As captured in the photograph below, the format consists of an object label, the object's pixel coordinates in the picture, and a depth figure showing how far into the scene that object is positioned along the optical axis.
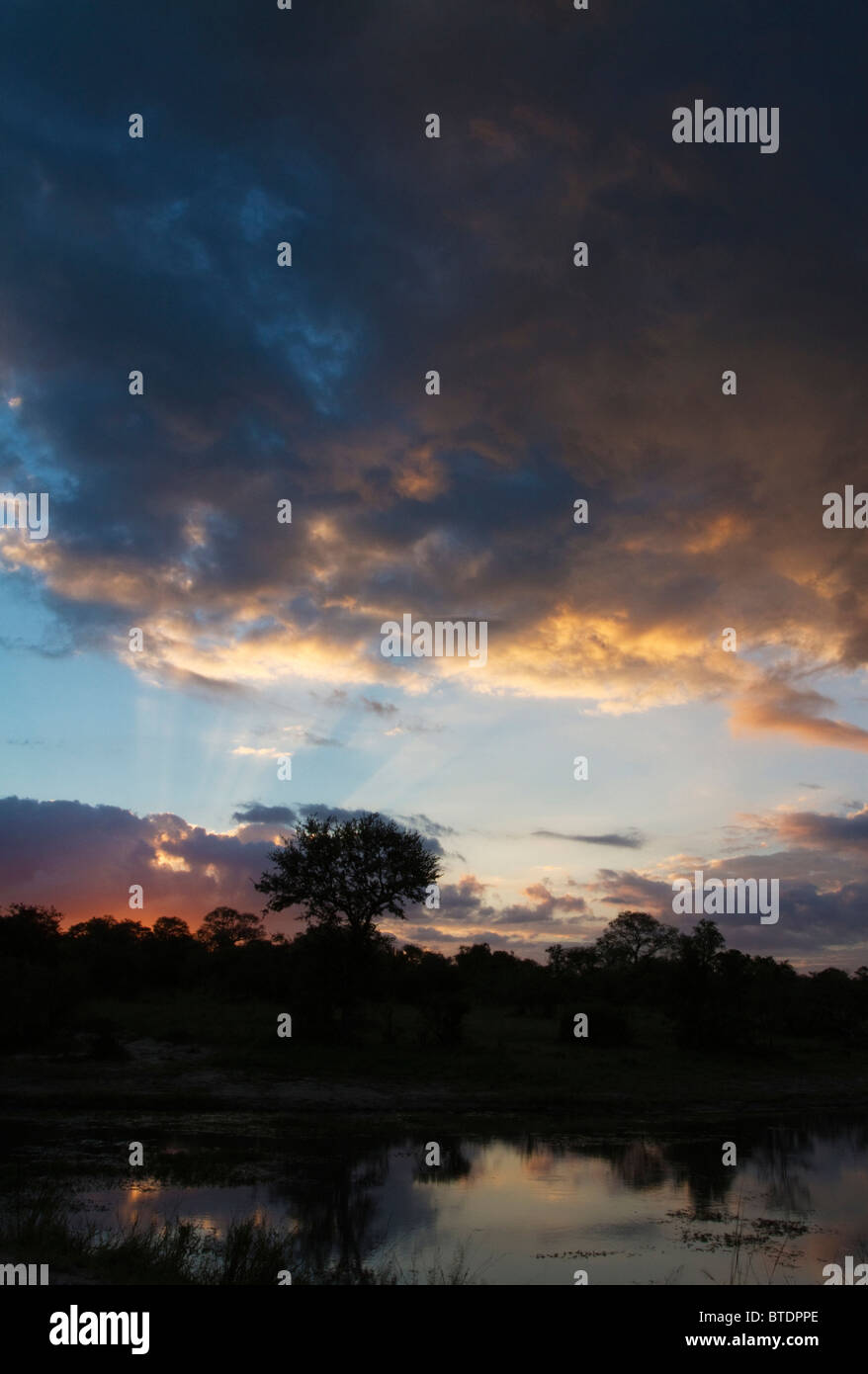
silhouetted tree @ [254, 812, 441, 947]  46.88
